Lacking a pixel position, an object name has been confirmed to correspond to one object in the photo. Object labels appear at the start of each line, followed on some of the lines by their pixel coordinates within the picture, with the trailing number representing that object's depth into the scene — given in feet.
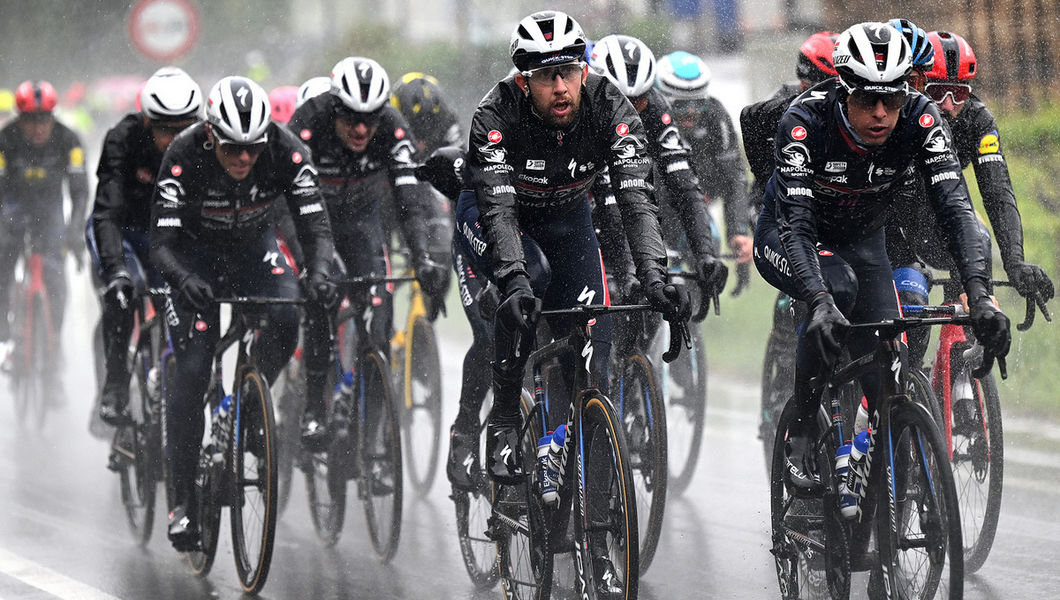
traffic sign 110.83
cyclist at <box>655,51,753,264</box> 57.93
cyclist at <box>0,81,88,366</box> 81.66
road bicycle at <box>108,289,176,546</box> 53.01
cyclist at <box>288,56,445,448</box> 52.39
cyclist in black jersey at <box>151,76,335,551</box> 47.14
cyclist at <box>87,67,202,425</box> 51.01
